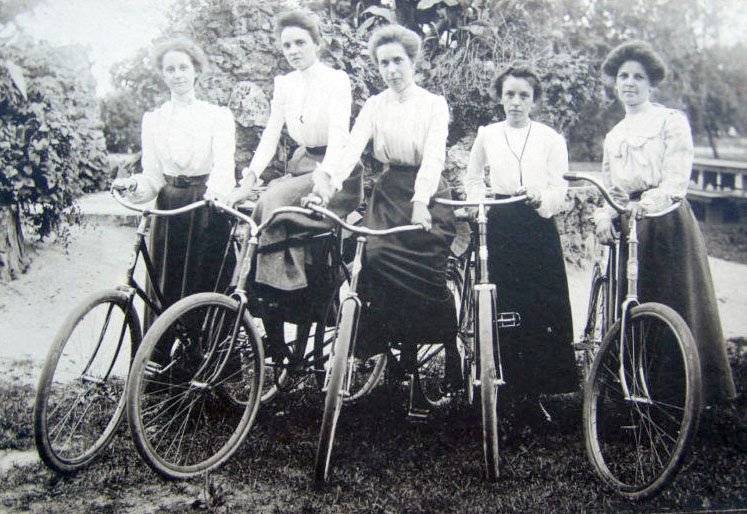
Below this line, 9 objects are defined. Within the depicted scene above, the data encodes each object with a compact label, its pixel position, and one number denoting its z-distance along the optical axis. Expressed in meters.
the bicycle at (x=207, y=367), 2.61
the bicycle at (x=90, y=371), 2.54
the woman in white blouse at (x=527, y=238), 3.18
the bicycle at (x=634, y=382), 2.45
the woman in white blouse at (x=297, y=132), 3.01
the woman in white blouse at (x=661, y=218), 3.05
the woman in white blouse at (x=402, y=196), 3.00
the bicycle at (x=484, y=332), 2.72
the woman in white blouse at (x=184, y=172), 3.19
